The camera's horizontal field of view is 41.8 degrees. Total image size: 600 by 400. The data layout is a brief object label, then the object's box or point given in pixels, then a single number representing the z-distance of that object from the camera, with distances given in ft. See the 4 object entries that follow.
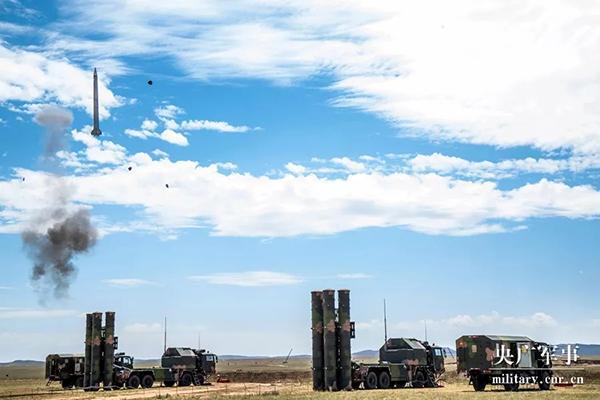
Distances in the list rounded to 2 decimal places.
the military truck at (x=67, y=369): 176.04
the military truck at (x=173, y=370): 169.89
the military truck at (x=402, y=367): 144.46
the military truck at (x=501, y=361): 130.62
